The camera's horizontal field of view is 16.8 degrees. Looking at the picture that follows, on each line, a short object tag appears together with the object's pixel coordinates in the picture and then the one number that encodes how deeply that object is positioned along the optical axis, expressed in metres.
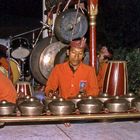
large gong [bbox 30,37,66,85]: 6.44
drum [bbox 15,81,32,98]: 5.11
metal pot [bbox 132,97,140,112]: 3.15
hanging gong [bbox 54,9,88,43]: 5.98
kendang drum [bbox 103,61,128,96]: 4.85
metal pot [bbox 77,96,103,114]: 3.04
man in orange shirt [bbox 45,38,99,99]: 4.81
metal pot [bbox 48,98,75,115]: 3.00
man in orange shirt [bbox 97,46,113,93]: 5.18
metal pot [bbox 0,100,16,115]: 2.96
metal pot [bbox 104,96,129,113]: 3.09
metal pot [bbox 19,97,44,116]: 2.98
